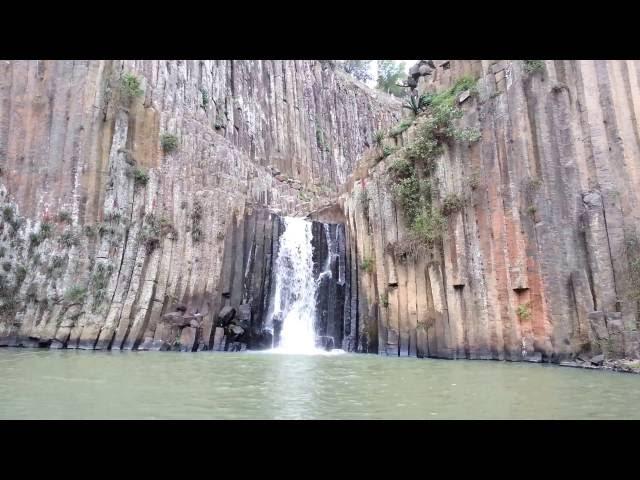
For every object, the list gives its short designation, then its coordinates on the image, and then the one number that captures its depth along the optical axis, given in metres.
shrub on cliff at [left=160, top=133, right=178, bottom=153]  26.77
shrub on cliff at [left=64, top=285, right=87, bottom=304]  22.72
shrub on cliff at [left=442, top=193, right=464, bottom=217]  22.09
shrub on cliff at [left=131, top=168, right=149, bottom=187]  25.60
